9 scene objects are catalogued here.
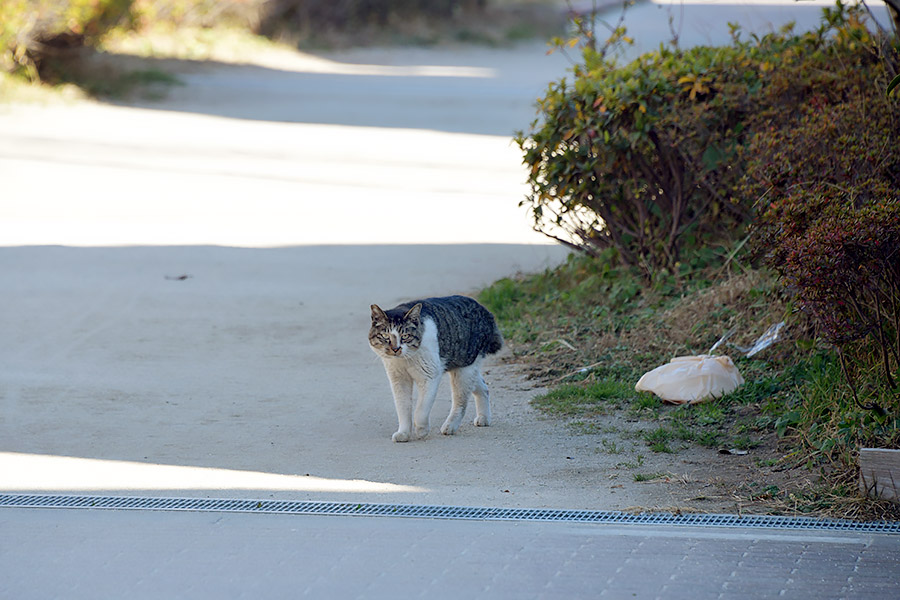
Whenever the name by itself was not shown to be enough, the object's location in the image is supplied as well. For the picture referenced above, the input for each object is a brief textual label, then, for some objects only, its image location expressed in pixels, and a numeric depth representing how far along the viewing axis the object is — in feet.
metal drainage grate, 32.07
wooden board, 32.50
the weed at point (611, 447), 40.01
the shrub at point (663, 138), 54.19
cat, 41.14
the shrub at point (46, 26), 133.69
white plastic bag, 44.42
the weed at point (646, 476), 36.60
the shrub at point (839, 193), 33.63
